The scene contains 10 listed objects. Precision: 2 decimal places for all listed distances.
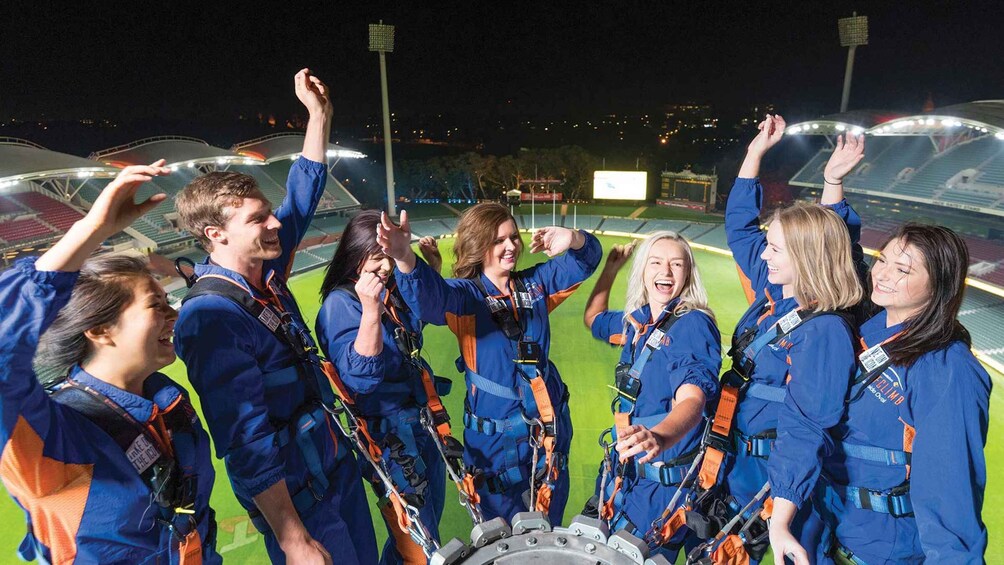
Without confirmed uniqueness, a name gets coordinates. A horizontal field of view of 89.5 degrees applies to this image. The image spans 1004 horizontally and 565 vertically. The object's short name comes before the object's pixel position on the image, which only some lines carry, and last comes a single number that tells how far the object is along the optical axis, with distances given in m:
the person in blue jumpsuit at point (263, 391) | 1.92
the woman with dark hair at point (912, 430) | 1.73
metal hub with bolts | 1.25
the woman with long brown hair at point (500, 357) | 2.88
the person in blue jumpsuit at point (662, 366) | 2.39
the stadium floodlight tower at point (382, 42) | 21.23
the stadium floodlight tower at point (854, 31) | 20.30
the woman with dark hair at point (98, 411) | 1.26
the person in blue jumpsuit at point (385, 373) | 2.58
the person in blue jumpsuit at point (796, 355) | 1.96
